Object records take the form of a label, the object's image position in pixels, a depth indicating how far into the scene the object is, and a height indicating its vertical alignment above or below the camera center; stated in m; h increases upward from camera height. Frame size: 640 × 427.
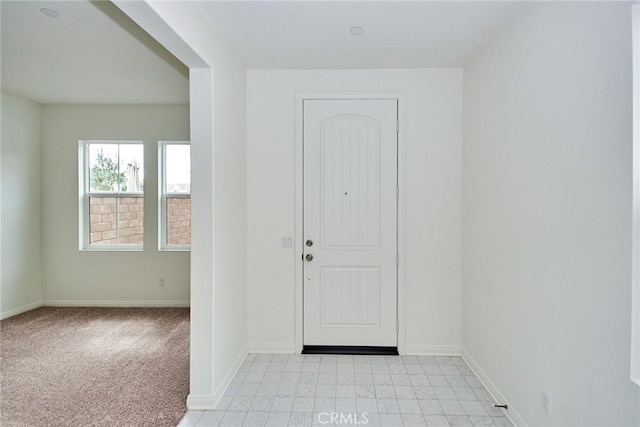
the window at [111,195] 4.15 +0.19
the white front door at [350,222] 2.85 -0.10
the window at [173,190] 4.09 +0.26
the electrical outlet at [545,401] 1.63 -0.99
